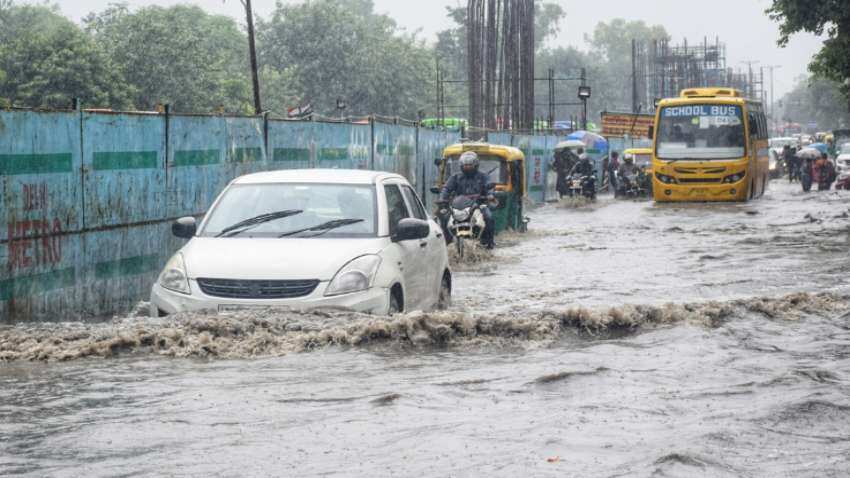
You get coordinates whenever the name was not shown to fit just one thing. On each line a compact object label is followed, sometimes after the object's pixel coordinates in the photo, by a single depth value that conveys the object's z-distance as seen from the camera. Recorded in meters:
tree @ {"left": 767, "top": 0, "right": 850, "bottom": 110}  30.75
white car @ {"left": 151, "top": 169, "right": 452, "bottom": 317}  9.84
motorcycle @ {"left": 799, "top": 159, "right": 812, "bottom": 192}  46.31
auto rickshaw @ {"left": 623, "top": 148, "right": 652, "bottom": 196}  44.75
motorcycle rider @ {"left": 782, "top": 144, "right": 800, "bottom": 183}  57.53
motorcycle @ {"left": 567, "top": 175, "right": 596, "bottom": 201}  38.34
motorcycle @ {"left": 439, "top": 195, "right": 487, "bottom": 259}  19.14
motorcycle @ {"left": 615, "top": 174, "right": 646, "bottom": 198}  44.44
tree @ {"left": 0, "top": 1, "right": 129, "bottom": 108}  56.44
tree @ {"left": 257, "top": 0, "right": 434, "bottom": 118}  90.56
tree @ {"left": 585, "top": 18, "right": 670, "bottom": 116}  164.38
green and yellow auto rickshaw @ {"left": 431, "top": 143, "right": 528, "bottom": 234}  24.12
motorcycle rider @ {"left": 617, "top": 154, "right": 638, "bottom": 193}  44.53
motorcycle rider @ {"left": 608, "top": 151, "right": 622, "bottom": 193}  45.31
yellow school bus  35.16
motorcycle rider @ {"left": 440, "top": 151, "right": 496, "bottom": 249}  19.22
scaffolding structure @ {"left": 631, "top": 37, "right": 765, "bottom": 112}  112.69
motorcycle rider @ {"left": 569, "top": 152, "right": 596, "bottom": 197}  38.78
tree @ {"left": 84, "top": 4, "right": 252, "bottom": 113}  66.62
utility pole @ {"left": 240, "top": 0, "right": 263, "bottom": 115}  33.56
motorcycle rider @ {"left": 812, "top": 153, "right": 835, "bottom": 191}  47.53
